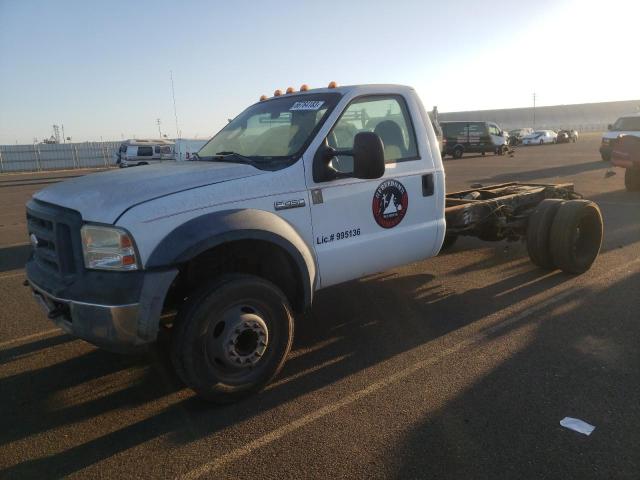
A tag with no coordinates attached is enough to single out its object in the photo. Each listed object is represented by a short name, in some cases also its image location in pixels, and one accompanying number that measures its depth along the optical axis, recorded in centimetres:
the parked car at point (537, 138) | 5006
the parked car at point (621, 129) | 1911
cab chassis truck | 302
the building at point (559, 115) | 10919
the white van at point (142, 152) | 2702
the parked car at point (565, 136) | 5184
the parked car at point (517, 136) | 5098
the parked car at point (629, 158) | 1205
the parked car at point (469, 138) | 3209
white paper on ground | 296
